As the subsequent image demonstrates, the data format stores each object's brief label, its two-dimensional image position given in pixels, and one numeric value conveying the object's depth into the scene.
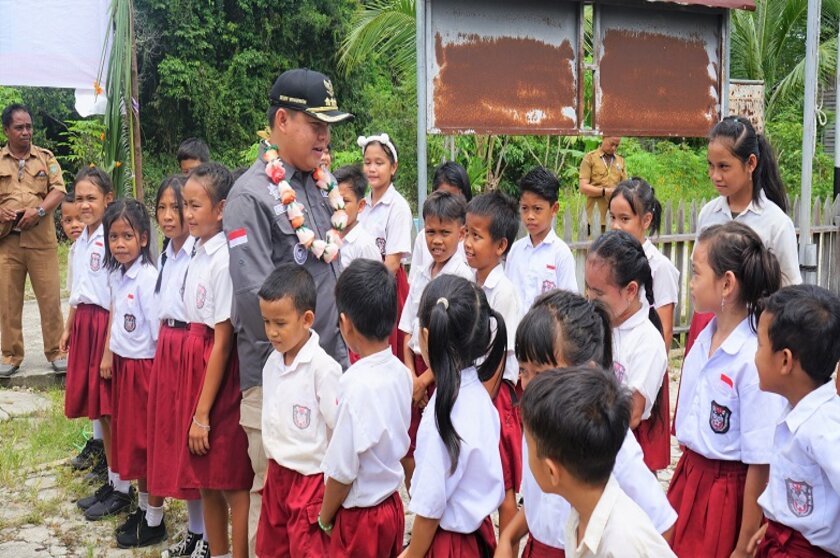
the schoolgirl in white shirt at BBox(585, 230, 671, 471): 3.04
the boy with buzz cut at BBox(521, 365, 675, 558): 1.92
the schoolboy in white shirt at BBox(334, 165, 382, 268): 5.17
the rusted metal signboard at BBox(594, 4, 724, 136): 6.51
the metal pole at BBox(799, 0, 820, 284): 6.88
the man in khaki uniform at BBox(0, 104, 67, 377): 7.23
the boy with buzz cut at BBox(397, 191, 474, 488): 4.18
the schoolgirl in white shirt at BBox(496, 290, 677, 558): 2.25
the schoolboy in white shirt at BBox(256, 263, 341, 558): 3.13
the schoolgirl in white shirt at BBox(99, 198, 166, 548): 4.37
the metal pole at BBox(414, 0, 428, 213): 5.45
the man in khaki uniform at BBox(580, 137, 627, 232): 8.60
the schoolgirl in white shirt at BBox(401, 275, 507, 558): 2.57
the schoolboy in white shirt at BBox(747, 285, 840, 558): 2.35
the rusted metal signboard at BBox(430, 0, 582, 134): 5.58
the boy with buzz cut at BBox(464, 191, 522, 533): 3.49
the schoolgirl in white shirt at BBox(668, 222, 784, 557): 2.71
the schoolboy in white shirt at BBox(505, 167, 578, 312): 4.49
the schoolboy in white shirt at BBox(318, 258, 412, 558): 2.85
